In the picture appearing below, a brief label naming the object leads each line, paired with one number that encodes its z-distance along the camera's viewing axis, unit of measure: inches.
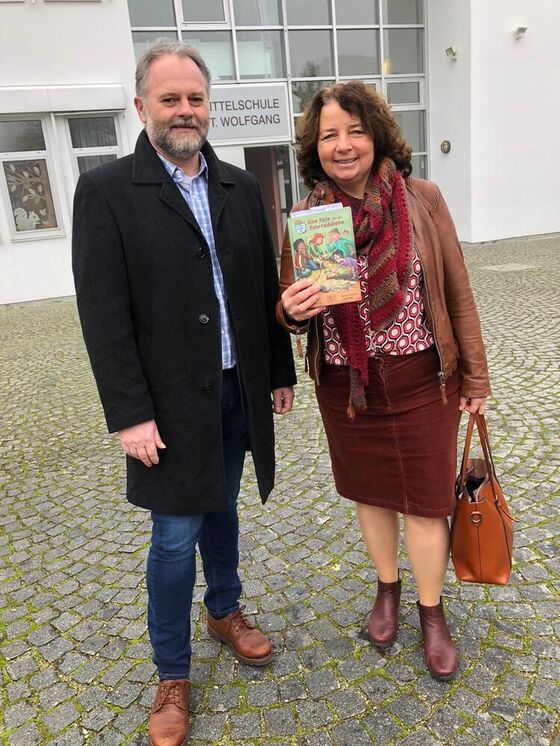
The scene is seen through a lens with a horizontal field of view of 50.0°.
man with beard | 71.7
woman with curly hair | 78.6
